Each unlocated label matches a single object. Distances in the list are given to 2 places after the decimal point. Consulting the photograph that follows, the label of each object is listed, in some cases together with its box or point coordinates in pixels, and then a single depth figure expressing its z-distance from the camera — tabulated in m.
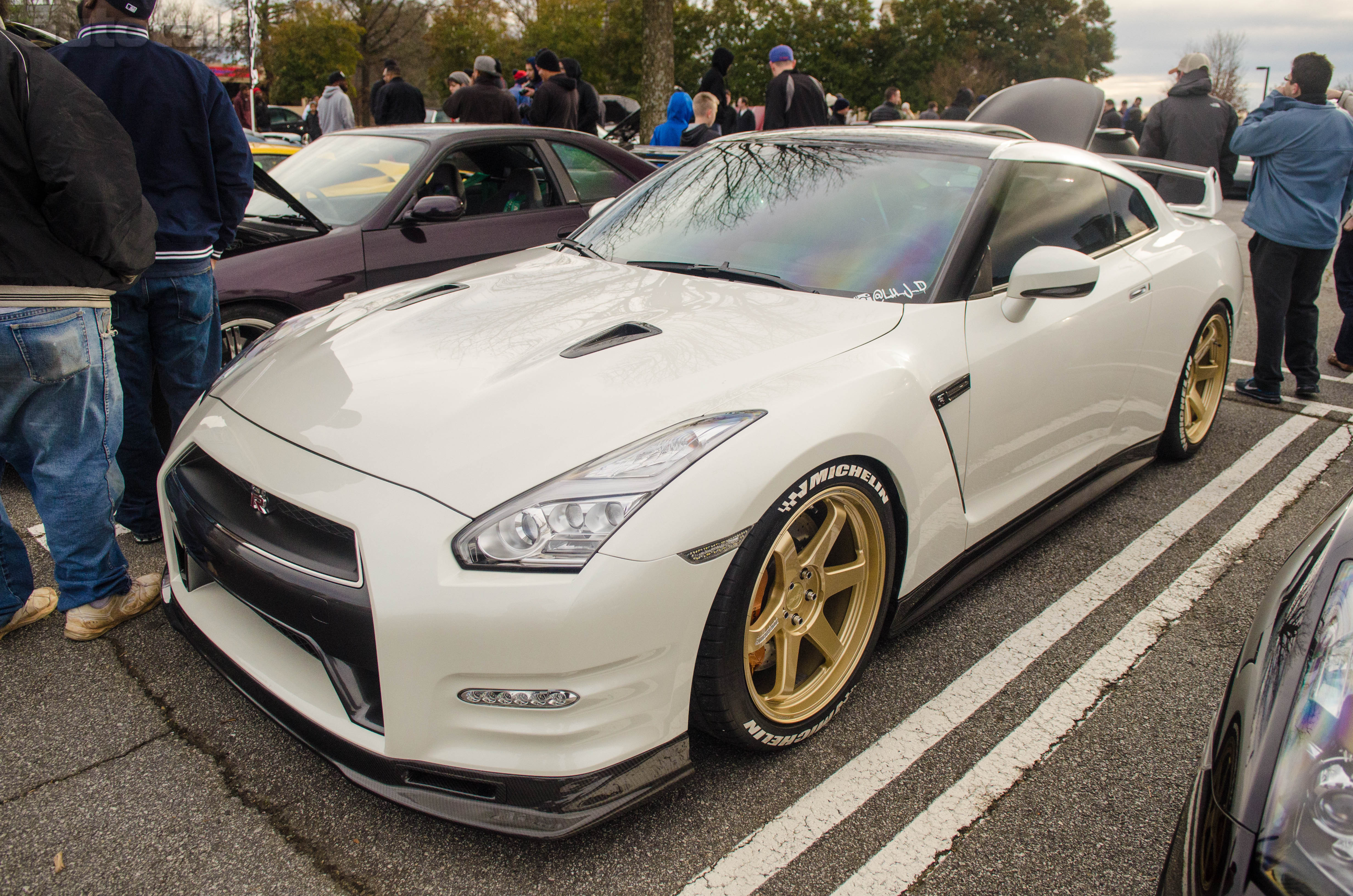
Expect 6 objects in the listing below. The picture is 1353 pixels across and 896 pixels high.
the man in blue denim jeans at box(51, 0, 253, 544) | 2.85
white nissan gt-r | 1.70
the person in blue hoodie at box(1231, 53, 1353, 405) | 4.84
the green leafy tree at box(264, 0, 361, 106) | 36.44
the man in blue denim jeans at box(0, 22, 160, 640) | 2.26
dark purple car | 3.91
